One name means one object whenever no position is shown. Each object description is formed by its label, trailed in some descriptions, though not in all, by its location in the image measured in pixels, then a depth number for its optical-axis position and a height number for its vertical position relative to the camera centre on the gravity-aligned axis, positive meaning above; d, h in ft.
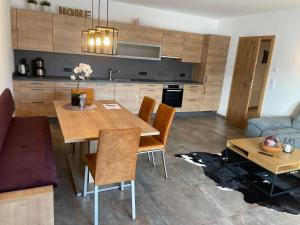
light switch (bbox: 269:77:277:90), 15.46 -0.41
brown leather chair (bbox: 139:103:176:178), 8.81 -2.58
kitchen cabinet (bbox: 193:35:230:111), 18.61 +0.23
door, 16.83 -0.34
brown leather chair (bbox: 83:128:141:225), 6.09 -2.57
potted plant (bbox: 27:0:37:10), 13.85 +3.07
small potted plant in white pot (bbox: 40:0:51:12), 14.14 +3.16
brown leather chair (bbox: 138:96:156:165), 10.62 -2.01
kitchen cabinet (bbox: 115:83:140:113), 16.42 -2.20
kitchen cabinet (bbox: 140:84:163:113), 17.28 -1.83
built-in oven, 18.06 -2.08
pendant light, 8.30 +0.92
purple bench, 5.75 -2.94
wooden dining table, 6.95 -2.10
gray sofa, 12.49 -2.76
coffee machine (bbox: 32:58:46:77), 14.98 -0.69
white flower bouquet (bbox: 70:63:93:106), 9.66 -1.38
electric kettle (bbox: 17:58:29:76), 14.38 -0.79
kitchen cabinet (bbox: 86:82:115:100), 15.57 -1.88
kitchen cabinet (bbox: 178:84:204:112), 18.83 -2.30
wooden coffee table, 8.79 -3.20
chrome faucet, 17.44 -0.69
